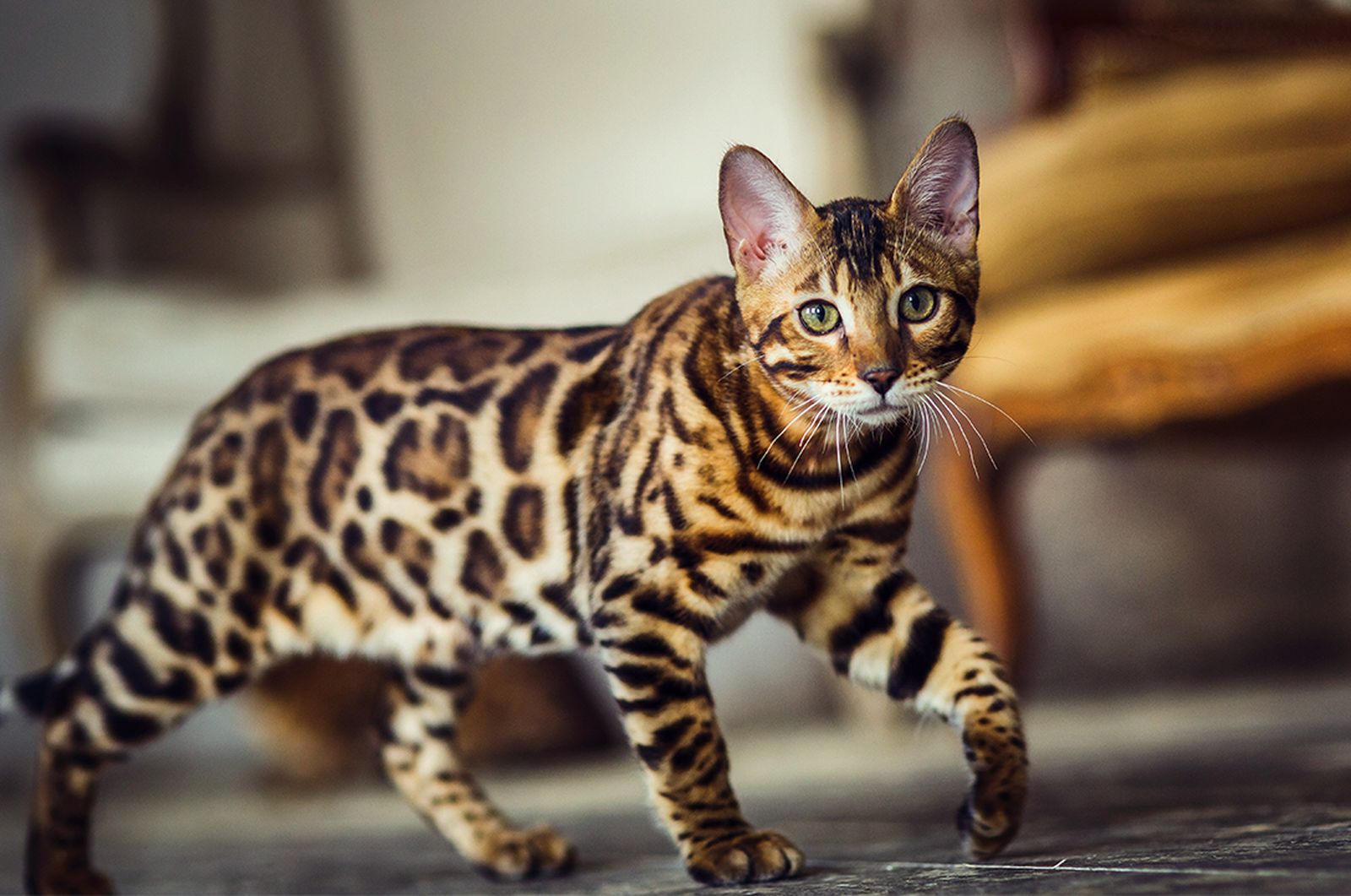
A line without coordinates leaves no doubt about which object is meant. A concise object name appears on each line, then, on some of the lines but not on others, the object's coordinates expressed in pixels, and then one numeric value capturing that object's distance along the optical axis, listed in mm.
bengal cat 946
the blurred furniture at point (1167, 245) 1737
